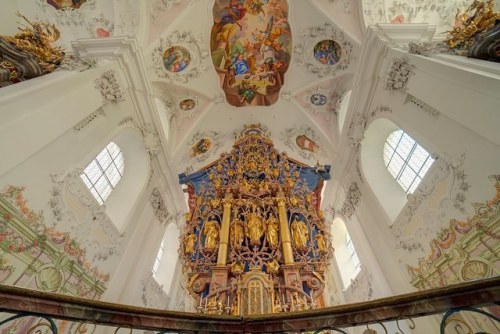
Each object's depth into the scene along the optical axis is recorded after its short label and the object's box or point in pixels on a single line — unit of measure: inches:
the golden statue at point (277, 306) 181.8
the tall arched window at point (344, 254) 401.4
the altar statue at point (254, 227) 239.0
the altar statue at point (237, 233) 237.9
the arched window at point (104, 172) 285.7
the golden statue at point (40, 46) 229.5
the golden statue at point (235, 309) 183.8
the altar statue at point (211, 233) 238.2
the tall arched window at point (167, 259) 401.7
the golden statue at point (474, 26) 207.2
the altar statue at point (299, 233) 235.3
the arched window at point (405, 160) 272.8
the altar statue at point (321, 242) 231.6
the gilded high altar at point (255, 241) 197.1
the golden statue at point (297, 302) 182.5
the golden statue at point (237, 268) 213.9
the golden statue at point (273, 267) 213.2
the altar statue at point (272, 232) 236.8
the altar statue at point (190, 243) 237.1
